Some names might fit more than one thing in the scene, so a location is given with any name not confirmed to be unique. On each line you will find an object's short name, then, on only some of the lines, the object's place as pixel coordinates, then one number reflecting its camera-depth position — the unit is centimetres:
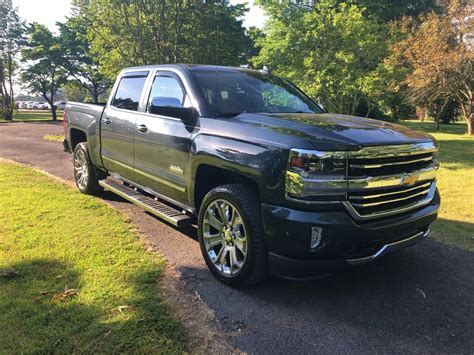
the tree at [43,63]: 3228
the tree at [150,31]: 1369
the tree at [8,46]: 3272
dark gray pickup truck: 299
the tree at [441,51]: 1728
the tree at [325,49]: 1353
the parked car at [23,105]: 7025
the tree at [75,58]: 3322
